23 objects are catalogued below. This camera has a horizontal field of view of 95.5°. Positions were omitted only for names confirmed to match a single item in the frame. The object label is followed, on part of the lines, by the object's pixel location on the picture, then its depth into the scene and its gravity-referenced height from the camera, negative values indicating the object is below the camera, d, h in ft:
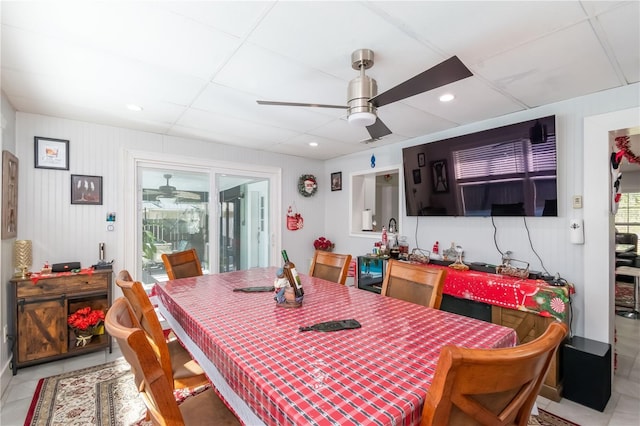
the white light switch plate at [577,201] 8.09 +0.34
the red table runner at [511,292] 7.32 -2.17
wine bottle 5.45 -1.21
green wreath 15.85 +1.58
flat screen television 8.46 +1.38
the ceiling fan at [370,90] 5.37 +2.44
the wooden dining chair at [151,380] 2.92 -1.75
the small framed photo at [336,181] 15.97 +1.87
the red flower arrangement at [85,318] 9.23 -3.30
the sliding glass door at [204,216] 12.05 -0.03
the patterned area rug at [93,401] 6.53 -4.59
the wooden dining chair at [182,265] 8.96 -1.60
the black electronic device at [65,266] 9.45 -1.66
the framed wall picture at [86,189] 10.29 +0.96
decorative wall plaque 7.93 +0.62
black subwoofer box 6.93 -3.90
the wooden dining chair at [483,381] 2.24 -1.36
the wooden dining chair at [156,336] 4.53 -1.91
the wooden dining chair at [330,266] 8.06 -1.52
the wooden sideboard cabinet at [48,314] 8.47 -2.95
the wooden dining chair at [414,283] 5.86 -1.50
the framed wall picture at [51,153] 9.68 +2.14
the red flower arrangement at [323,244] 15.96 -1.61
